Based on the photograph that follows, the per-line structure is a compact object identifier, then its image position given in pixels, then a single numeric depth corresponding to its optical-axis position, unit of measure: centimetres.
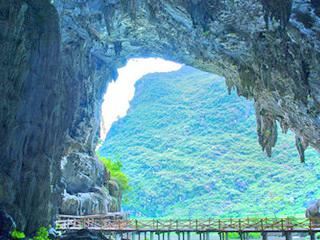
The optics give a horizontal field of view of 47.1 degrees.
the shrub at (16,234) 1594
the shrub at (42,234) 1856
